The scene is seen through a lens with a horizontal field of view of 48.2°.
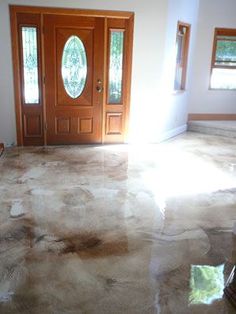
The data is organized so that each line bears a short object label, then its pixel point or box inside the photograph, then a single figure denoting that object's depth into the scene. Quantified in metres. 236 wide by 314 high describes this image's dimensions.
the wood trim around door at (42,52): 3.99
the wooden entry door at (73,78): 4.15
